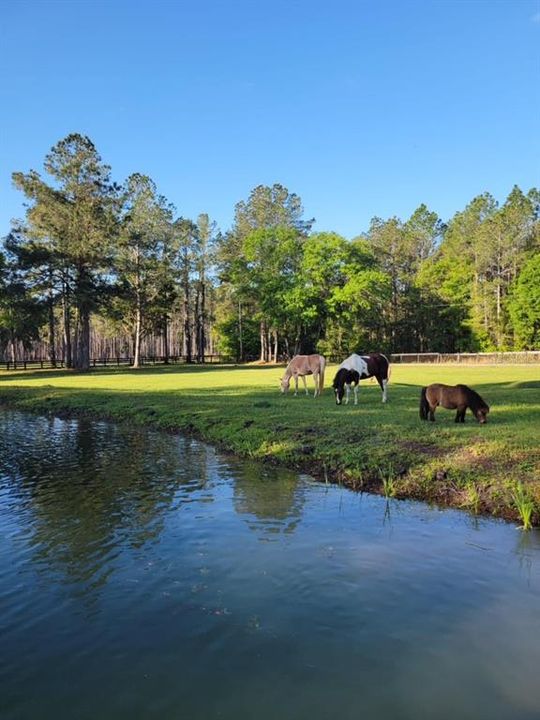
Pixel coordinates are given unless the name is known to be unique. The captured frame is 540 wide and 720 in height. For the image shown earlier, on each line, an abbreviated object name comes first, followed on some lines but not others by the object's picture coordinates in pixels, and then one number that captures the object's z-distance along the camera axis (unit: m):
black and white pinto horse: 18.81
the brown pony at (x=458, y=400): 13.23
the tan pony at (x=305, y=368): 22.59
